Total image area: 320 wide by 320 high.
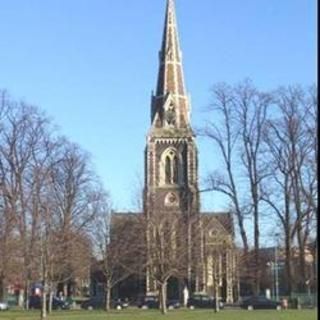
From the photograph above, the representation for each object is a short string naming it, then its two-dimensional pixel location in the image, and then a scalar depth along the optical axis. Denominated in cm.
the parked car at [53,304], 7944
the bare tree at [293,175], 6881
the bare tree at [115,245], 7438
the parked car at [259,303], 7406
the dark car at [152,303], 8131
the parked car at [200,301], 8262
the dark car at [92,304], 8369
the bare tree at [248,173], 7200
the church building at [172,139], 10494
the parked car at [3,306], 7325
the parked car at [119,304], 8056
